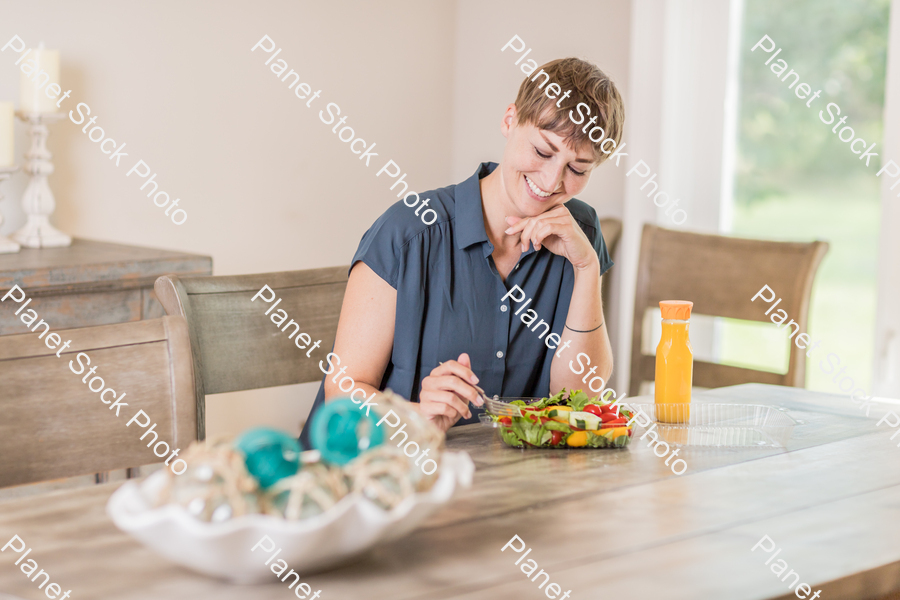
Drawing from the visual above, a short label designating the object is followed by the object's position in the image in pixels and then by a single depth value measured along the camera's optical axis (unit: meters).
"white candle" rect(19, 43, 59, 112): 2.14
